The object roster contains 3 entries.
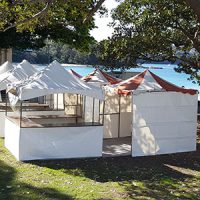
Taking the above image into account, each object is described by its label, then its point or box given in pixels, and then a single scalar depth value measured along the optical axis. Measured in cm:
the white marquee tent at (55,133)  842
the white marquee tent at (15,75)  1089
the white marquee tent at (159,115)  920
